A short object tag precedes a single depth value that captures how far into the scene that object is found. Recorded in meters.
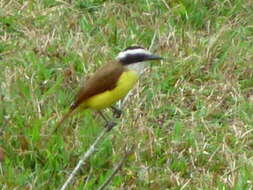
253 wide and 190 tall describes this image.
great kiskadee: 11.01
